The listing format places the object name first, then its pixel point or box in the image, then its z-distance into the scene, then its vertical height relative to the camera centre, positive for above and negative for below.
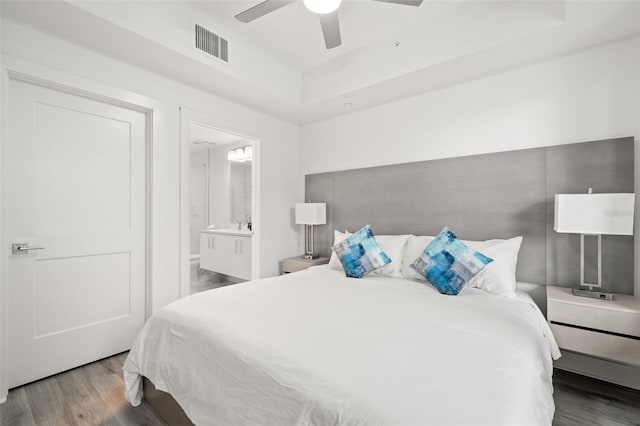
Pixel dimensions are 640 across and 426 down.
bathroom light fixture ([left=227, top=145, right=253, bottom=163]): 5.57 +1.05
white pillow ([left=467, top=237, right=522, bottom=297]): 2.25 -0.46
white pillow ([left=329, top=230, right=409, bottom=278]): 2.79 -0.42
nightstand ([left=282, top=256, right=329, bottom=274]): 3.70 -0.67
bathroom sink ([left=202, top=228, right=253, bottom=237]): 4.32 -0.35
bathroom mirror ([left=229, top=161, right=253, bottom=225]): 5.86 +0.45
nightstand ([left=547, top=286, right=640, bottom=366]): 1.87 -0.75
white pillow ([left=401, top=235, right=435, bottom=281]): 2.68 -0.39
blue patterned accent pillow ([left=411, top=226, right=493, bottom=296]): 2.23 -0.41
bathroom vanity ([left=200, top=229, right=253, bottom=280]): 4.31 -0.66
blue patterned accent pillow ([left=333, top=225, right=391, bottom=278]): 2.73 -0.42
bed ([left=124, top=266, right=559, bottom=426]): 0.97 -0.60
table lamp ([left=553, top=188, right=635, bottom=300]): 1.97 -0.04
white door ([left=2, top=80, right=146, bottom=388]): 2.12 -0.15
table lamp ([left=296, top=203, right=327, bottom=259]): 3.78 -0.05
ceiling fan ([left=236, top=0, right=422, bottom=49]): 1.91 +1.32
